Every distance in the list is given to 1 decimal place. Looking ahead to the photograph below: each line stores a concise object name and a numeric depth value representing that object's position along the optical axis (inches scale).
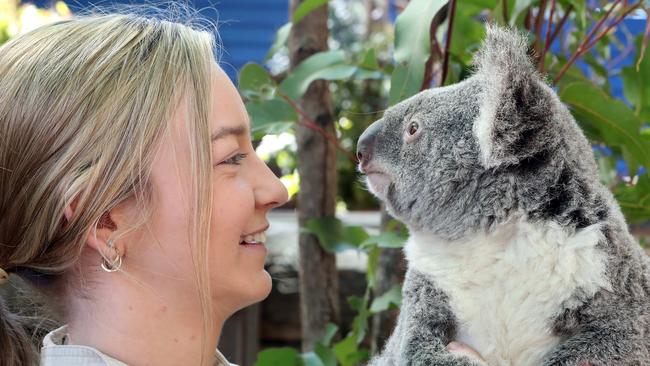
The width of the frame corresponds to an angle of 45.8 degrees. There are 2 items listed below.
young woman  50.3
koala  48.6
